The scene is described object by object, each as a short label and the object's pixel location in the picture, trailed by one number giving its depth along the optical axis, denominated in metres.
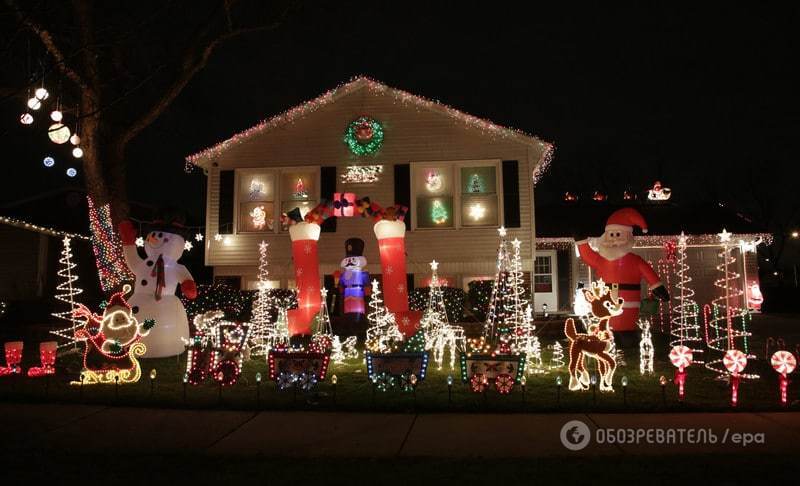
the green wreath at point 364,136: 17.62
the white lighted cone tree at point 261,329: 12.38
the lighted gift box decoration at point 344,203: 13.19
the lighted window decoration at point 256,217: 18.08
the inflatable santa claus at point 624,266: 11.41
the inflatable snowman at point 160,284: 11.19
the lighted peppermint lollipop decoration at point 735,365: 7.29
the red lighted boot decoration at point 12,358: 9.49
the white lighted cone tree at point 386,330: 11.93
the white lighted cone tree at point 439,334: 11.02
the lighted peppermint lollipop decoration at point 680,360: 7.56
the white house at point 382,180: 17.33
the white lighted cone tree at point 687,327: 12.02
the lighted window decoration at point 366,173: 17.66
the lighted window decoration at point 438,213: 17.56
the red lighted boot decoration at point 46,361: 9.59
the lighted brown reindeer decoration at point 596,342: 8.29
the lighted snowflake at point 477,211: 17.52
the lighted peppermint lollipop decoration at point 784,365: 7.29
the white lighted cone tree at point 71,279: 11.30
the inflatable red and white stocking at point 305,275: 13.07
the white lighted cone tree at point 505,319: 9.83
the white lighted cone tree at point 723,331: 9.72
